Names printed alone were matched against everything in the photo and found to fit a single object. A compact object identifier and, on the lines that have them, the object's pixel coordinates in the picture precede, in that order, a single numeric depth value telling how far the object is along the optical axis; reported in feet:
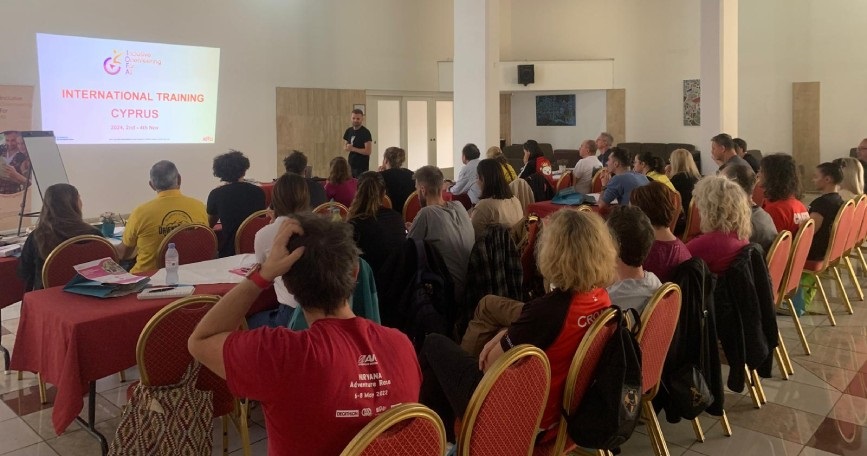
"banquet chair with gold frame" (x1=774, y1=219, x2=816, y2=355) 13.64
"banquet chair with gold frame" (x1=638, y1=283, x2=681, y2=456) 8.50
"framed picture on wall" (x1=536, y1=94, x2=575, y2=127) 50.19
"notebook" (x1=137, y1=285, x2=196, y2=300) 10.72
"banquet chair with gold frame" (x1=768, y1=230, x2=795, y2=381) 12.28
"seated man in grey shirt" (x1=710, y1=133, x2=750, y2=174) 23.82
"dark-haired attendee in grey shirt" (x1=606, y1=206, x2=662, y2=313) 9.46
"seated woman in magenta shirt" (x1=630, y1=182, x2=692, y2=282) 10.84
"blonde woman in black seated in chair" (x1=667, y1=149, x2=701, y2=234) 21.85
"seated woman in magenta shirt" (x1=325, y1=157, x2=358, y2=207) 21.57
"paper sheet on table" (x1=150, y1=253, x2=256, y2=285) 12.03
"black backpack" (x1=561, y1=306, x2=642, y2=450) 7.59
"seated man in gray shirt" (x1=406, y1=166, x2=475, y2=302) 12.96
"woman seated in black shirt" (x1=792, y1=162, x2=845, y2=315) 16.84
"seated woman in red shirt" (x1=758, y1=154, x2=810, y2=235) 15.87
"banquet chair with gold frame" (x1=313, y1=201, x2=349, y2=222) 17.04
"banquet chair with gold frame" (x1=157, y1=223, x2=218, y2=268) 13.98
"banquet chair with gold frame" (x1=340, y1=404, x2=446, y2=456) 5.04
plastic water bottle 11.83
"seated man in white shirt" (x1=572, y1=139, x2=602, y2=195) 26.32
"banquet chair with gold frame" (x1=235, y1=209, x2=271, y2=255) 15.30
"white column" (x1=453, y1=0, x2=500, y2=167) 34.53
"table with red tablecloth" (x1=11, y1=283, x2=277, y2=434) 9.59
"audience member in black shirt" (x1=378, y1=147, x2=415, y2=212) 22.38
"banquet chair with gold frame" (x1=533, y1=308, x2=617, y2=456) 7.52
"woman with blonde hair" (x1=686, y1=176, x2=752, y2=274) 11.62
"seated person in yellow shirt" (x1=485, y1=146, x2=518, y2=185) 24.22
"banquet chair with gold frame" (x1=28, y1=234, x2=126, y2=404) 12.58
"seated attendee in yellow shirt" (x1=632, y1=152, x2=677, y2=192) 21.97
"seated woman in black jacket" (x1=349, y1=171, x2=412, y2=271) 12.69
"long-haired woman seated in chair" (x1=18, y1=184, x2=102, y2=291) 13.41
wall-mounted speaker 47.39
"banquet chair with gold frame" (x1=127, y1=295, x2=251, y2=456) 8.44
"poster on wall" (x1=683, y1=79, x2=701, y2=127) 45.78
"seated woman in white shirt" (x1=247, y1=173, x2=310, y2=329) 10.65
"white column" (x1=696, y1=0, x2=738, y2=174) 32.71
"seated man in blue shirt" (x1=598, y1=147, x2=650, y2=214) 19.77
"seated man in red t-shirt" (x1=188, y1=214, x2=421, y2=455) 5.52
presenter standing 31.99
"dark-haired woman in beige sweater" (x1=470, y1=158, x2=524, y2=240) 15.28
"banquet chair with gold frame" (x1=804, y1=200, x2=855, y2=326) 16.28
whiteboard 23.54
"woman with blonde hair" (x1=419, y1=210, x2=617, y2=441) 7.92
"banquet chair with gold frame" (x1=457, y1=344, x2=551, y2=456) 6.26
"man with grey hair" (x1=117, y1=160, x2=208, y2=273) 14.79
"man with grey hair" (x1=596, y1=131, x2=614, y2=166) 34.86
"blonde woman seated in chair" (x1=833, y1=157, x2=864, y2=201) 19.45
